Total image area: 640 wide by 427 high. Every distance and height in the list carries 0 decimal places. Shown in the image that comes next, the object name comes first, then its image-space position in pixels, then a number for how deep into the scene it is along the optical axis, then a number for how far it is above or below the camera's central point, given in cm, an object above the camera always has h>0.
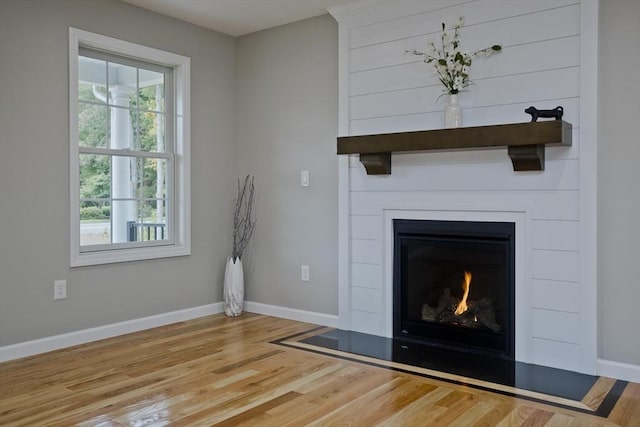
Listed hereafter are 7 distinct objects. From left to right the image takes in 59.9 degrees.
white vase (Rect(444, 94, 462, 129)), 335 +57
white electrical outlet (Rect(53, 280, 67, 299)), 352 -52
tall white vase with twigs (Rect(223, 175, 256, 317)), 446 -31
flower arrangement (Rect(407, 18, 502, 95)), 336 +93
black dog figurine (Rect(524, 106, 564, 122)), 298 +51
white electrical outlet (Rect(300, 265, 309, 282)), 430 -50
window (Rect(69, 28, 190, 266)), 372 +41
